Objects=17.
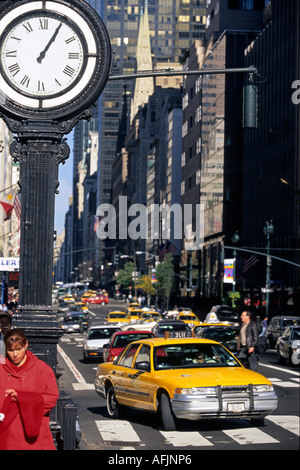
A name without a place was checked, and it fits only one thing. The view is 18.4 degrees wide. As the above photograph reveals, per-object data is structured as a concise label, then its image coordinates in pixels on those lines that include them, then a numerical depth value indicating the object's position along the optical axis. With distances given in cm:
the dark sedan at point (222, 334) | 3169
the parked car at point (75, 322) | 6318
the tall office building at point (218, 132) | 10938
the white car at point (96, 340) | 3569
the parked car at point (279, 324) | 4322
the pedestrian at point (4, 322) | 1313
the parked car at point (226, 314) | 6519
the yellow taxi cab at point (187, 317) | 5755
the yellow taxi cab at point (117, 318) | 6056
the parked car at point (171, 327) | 3976
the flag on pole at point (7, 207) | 5904
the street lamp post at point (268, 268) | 6289
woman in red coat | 641
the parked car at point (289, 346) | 3269
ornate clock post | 838
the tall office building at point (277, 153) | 8181
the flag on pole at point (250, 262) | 7498
